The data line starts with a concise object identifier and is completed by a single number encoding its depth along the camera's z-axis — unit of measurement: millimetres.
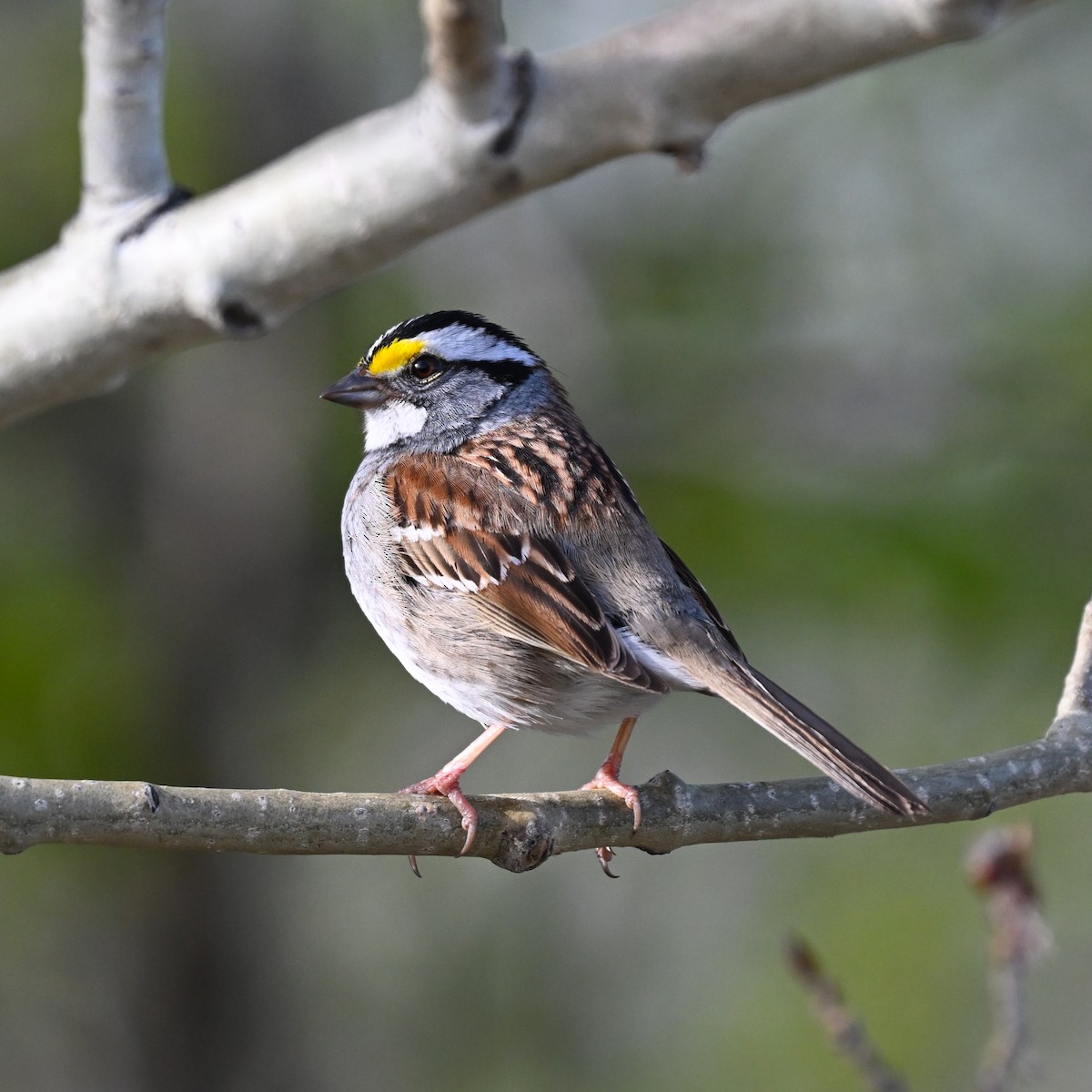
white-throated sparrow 6293
